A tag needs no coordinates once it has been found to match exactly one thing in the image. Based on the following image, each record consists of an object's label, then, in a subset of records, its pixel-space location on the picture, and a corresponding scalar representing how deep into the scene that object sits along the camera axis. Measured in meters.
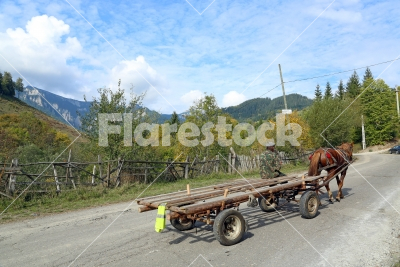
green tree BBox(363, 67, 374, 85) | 88.03
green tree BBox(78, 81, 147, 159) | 15.44
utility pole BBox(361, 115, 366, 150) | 58.75
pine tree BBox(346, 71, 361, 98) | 80.79
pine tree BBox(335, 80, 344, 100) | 94.21
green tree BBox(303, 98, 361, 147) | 31.64
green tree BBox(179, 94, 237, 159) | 23.27
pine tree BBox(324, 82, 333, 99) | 98.89
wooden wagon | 5.38
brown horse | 9.05
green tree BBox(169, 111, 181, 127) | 78.06
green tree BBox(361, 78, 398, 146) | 58.25
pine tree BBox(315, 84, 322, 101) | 99.06
